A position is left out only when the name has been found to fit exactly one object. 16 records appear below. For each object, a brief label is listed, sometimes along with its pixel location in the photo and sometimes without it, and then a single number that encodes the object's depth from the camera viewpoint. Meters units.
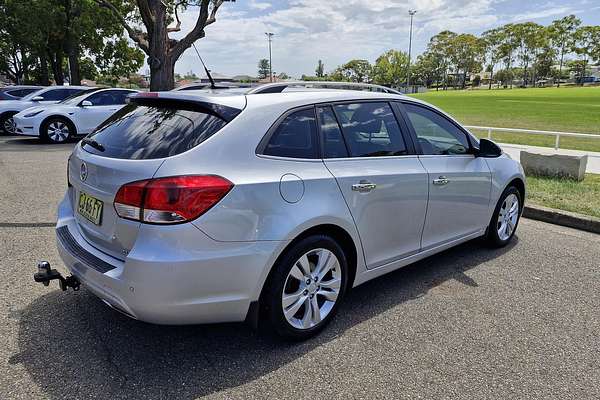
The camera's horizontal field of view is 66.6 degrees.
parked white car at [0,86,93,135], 14.25
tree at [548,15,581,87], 101.69
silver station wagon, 2.38
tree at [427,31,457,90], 120.75
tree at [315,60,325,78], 145.75
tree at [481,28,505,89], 112.71
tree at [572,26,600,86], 99.06
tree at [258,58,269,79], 131.81
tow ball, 2.80
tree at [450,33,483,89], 116.43
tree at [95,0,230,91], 16.09
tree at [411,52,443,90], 125.56
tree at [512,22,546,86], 104.88
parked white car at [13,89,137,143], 12.19
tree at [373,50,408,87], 120.89
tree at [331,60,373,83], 132.75
